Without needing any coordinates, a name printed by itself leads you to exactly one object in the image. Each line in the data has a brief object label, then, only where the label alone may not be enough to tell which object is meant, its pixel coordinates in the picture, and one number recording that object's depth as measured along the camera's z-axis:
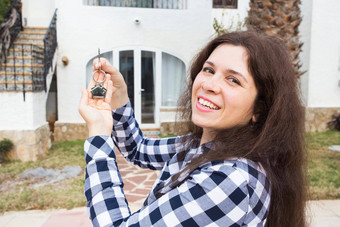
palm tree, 4.57
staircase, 5.68
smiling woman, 0.96
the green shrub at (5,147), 5.32
